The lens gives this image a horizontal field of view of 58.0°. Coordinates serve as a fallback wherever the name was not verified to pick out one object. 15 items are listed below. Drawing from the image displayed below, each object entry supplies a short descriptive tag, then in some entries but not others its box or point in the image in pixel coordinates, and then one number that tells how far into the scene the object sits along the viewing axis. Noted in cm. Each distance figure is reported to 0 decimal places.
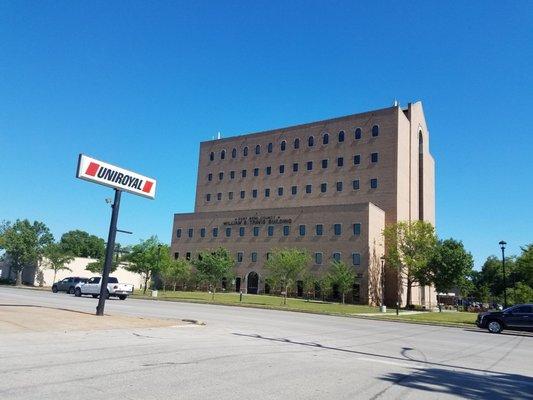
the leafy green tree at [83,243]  12132
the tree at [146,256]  5856
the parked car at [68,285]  4650
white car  3897
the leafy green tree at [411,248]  5759
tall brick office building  6288
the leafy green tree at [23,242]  6529
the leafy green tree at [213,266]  4981
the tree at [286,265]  5047
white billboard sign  1906
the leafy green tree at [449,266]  5562
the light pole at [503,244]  4140
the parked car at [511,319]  2519
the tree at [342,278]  5526
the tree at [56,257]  6806
